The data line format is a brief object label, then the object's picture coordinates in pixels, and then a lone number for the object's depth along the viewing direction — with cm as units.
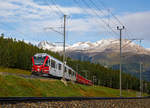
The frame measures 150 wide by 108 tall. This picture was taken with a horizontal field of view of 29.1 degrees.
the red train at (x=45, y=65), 4553
